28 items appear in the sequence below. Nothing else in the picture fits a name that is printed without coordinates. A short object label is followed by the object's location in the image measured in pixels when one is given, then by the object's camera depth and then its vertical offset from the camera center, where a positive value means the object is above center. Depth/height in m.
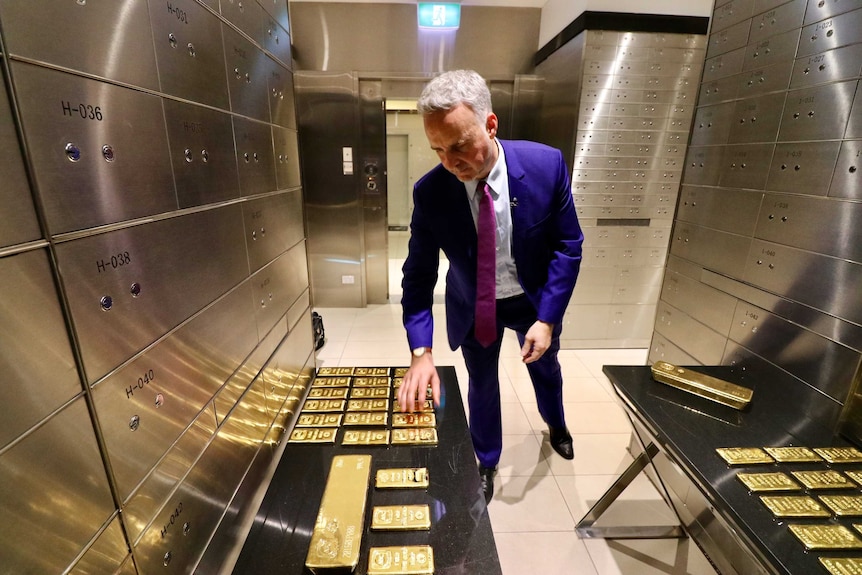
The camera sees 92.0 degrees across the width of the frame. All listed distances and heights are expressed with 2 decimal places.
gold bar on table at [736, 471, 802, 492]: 0.98 -0.71
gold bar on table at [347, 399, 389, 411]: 1.42 -0.79
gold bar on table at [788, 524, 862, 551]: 0.84 -0.72
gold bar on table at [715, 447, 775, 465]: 1.07 -0.71
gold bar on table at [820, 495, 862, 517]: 0.92 -0.72
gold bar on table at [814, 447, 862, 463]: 1.09 -0.71
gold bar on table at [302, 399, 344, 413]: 1.42 -0.80
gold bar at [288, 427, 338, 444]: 1.27 -0.80
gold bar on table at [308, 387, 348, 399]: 1.50 -0.80
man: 1.44 -0.27
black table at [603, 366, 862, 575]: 0.87 -0.72
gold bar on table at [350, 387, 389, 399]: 1.50 -0.79
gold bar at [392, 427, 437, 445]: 1.26 -0.79
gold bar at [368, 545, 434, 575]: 0.86 -0.80
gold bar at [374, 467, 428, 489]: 1.08 -0.79
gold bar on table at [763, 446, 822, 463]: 1.08 -0.71
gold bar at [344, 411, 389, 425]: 1.34 -0.79
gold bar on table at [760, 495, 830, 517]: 0.91 -0.71
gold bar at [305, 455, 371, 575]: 0.88 -0.80
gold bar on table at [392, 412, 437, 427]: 1.34 -0.79
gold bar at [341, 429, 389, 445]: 1.25 -0.79
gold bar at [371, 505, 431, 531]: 0.96 -0.80
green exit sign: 3.74 +1.33
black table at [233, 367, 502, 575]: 0.90 -0.81
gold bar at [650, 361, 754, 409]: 1.31 -0.67
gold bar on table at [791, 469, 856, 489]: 1.00 -0.71
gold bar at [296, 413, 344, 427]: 1.34 -0.80
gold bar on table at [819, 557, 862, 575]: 0.79 -0.72
